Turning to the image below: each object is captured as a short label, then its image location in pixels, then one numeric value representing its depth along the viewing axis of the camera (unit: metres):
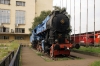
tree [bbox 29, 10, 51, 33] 43.59
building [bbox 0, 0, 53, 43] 58.06
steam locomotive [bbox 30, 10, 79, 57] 15.43
